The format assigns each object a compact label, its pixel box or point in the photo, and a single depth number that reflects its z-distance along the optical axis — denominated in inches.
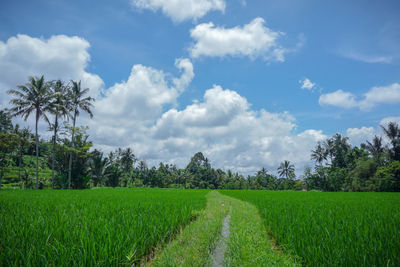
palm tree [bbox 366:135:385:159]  1471.9
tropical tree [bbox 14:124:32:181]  1327.4
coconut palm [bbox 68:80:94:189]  1072.2
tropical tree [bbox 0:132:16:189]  823.0
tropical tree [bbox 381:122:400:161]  1208.2
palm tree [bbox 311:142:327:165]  2107.0
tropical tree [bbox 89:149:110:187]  1235.9
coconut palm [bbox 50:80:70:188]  914.1
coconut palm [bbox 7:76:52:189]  841.5
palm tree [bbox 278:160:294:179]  2479.8
